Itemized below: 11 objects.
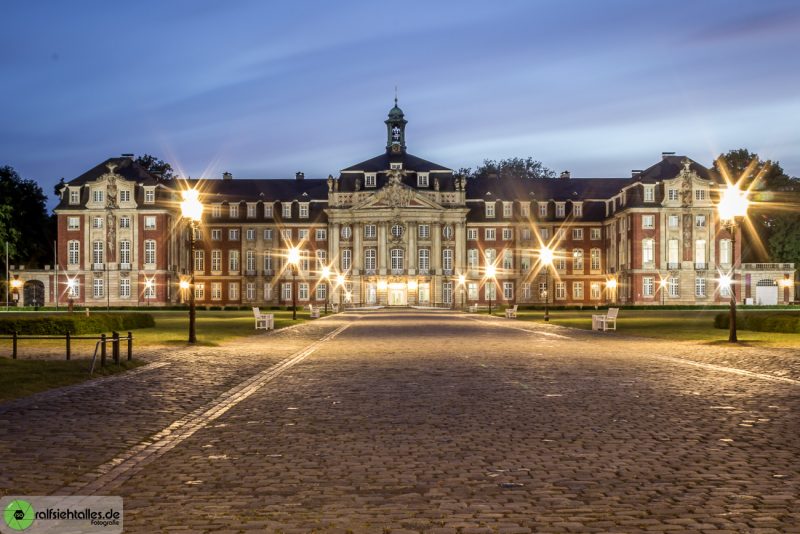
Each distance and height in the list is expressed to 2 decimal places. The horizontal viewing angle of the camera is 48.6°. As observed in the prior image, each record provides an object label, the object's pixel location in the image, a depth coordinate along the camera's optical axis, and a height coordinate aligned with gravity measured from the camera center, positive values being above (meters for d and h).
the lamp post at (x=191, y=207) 29.16 +2.54
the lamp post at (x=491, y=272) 97.94 +1.11
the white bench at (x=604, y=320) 37.59 -1.64
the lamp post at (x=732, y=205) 29.02 +2.48
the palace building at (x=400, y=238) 97.38 +5.01
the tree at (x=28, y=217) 89.00 +7.13
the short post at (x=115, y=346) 19.02 -1.33
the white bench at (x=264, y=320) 39.15 -1.65
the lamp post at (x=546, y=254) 55.22 +1.75
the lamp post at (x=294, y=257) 57.02 +1.70
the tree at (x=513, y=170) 119.75 +15.32
